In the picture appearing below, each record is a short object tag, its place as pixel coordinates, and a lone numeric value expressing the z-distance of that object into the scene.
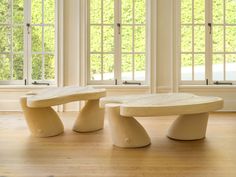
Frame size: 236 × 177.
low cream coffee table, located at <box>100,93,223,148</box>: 2.46
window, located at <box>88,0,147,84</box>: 4.88
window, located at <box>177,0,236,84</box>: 4.87
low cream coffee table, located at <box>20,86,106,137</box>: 2.89
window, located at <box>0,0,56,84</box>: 4.86
